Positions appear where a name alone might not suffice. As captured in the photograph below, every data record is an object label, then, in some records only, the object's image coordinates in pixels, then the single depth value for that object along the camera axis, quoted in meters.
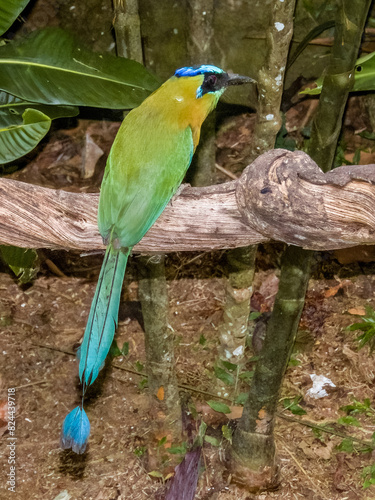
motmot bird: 2.18
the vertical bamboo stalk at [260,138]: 2.71
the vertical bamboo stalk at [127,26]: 2.86
